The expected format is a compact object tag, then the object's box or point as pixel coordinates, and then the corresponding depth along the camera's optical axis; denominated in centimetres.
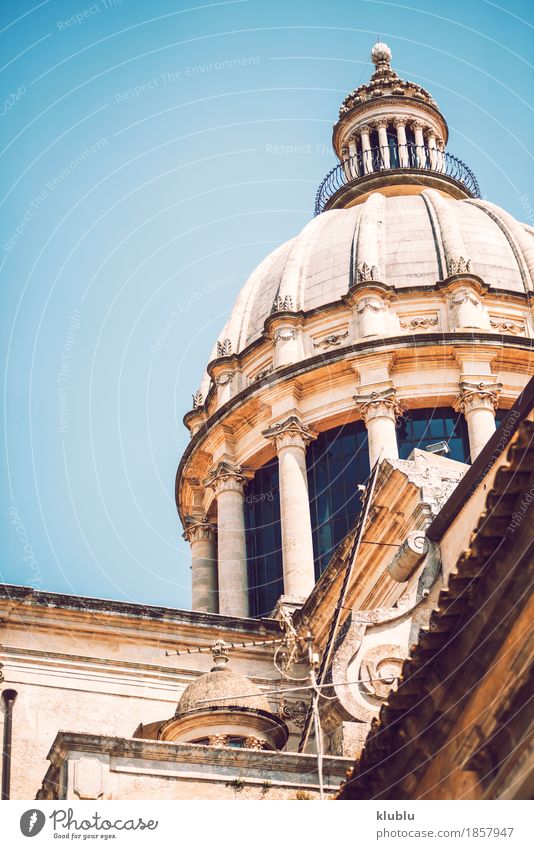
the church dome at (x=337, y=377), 4109
